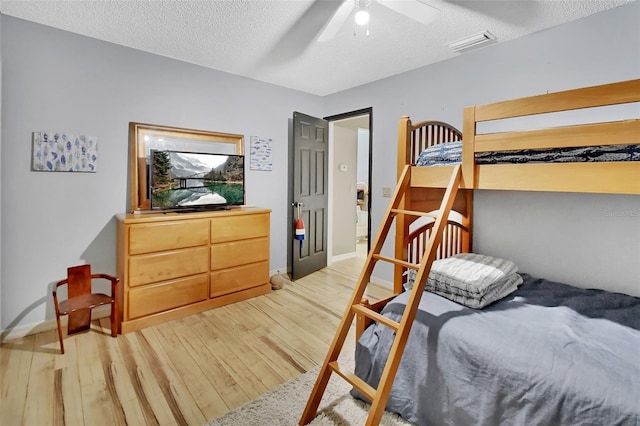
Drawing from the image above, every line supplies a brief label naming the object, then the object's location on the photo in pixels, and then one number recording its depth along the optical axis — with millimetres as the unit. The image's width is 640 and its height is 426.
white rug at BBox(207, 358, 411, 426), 1556
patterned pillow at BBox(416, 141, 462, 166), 1834
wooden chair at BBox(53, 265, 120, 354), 2327
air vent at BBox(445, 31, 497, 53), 2424
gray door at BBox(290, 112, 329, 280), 3795
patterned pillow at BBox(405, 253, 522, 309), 1658
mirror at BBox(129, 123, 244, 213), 2805
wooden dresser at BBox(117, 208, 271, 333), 2473
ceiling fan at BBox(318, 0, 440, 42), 1735
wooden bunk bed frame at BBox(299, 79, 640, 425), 1272
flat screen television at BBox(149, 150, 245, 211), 2783
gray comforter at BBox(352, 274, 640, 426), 1097
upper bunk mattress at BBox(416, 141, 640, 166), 1327
